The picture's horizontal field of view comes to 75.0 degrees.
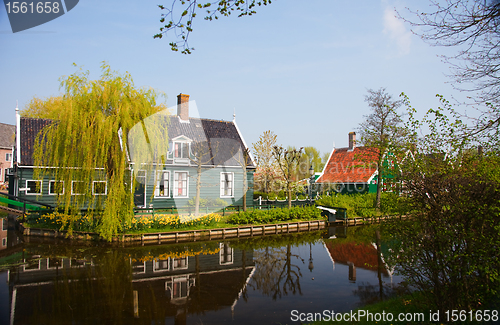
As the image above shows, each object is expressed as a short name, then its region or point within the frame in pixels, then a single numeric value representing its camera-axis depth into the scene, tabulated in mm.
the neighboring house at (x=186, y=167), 21750
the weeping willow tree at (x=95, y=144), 15484
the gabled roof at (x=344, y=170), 32875
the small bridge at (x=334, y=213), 24906
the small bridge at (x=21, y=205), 19578
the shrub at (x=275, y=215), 20766
